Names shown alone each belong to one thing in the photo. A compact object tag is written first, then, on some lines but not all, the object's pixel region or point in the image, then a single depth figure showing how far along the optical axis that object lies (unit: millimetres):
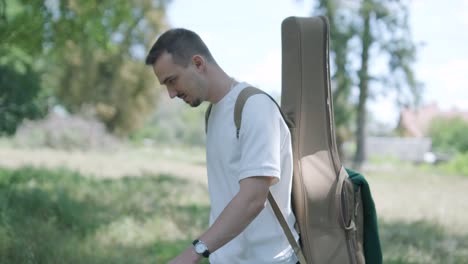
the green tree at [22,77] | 8922
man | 2262
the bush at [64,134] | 30078
